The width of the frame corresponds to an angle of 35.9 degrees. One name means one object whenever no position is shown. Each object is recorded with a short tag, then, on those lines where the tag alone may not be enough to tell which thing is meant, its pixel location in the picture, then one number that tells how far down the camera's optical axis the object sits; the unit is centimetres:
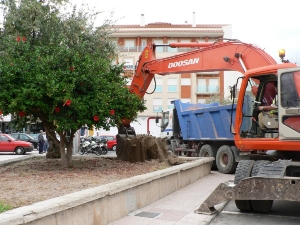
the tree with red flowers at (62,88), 1033
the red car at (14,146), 3002
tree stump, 1365
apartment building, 5444
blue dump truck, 1555
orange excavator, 718
